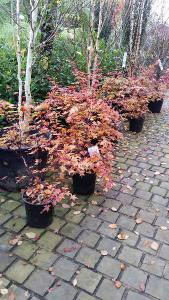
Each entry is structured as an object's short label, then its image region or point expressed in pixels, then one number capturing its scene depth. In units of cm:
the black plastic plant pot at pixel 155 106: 590
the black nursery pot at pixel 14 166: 271
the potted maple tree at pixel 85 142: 250
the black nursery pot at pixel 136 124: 469
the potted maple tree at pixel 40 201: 225
